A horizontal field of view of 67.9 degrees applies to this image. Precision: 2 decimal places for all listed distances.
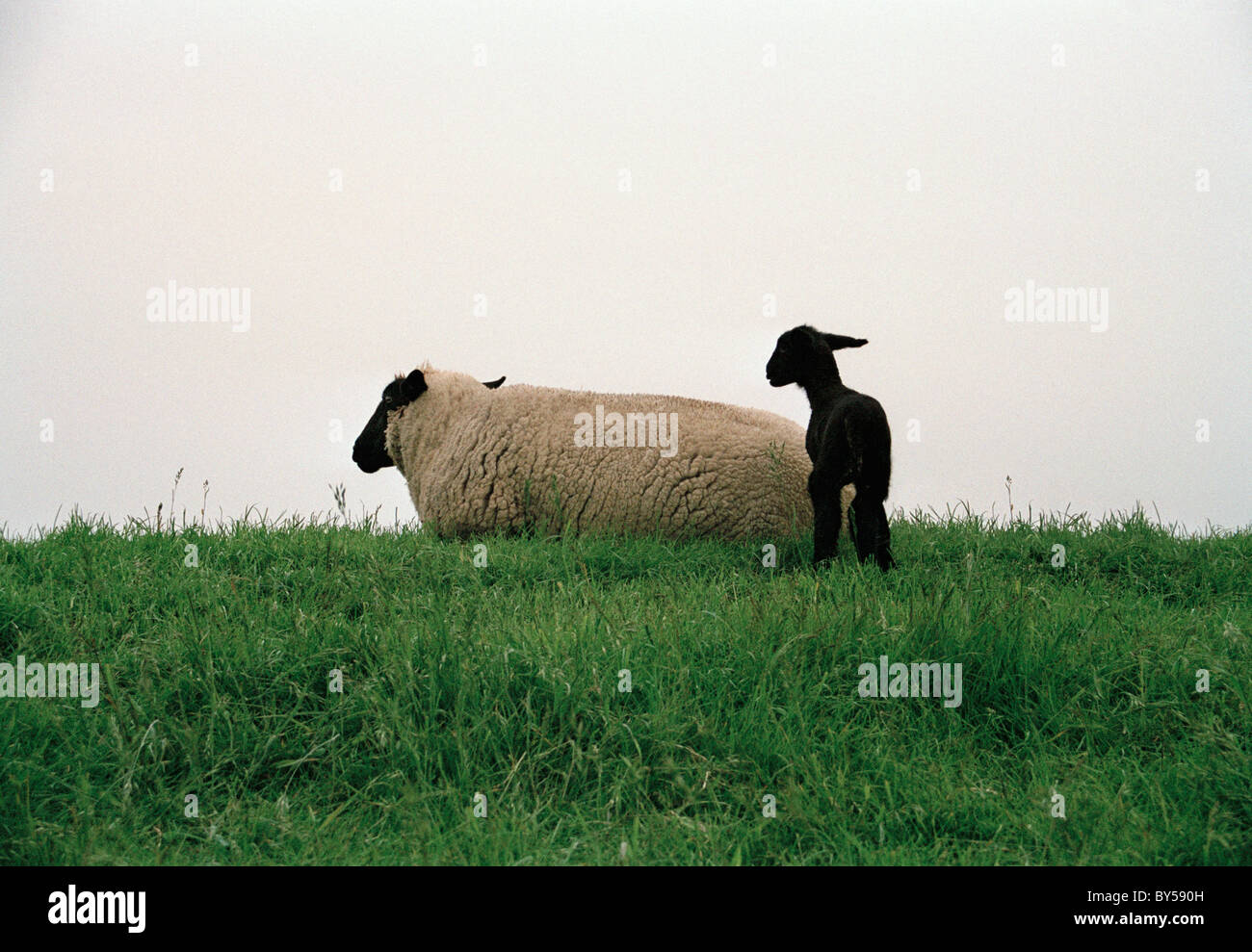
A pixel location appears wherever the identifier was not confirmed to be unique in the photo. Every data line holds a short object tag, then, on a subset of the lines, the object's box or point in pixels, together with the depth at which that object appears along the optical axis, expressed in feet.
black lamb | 21.49
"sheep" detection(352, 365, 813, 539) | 26.37
